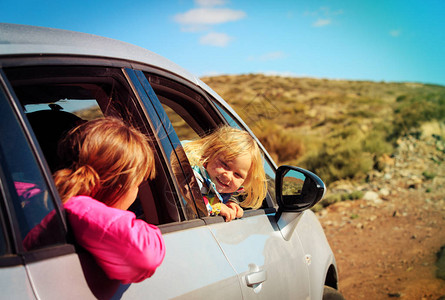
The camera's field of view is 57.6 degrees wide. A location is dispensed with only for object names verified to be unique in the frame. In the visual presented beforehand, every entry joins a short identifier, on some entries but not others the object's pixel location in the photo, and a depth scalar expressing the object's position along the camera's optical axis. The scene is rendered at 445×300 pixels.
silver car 1.10
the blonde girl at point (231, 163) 2.47
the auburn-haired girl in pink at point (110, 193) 1.19
